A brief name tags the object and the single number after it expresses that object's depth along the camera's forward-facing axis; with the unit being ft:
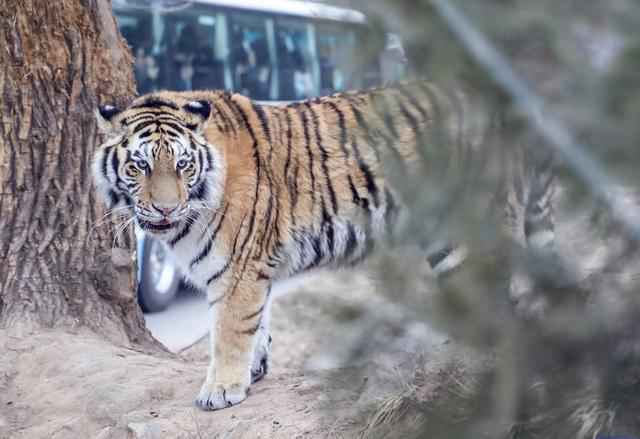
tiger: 31.45
